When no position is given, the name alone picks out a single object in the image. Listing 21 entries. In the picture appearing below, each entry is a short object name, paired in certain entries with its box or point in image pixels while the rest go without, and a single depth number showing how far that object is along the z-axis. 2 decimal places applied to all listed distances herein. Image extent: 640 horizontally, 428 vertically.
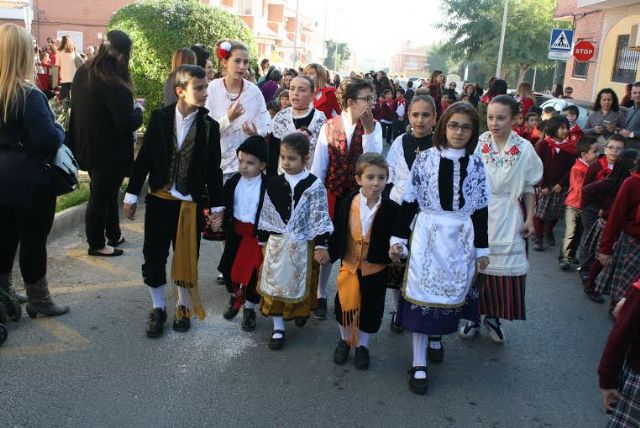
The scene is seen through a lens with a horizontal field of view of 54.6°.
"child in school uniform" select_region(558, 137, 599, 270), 7.00
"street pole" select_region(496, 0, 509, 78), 23.62
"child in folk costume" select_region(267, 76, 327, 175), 5.38
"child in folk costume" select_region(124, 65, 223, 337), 4.26
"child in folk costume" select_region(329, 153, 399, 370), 4.12
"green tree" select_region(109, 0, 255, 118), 11.09
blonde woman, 3.96
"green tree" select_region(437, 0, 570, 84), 35.97
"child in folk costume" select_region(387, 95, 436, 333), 4.51
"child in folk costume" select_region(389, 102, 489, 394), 3.86
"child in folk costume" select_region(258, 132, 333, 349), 4.30
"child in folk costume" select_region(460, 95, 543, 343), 4.51
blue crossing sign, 15.85
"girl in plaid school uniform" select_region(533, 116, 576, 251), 7.75
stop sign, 16.82
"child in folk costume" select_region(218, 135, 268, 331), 4.60
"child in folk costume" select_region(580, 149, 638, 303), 5.66
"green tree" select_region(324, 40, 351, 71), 92.62
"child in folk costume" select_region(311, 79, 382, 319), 4.90
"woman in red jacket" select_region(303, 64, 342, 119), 6.38
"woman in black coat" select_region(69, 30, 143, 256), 5.35
